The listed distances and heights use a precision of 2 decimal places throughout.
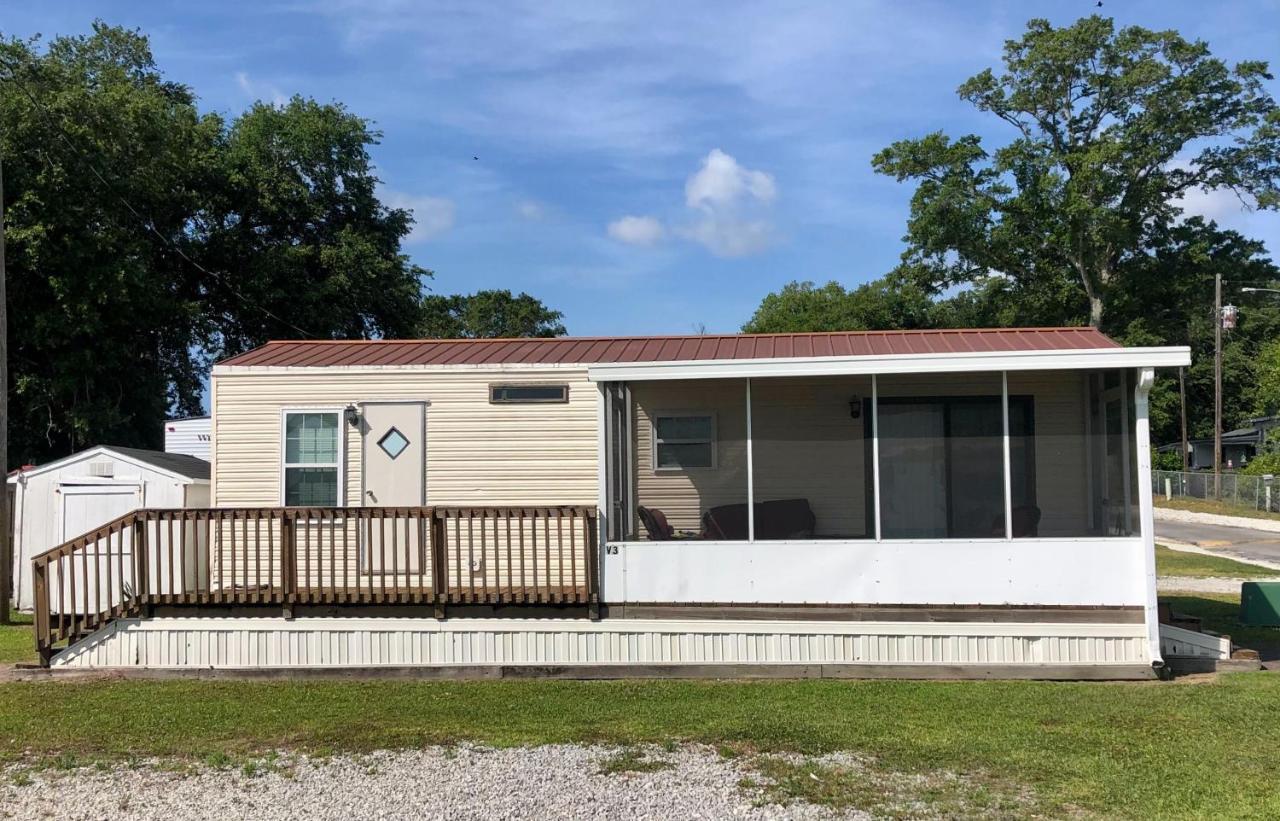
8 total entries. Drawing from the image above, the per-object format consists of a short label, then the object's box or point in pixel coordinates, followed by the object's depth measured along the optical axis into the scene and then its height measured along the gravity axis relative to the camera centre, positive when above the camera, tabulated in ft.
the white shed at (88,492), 37.86 -1.60
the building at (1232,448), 147.13 -2.46
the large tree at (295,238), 75.15 +16.56
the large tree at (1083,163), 119.44 +33.77
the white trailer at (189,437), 53.36 +0.72
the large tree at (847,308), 144.51 +21.64
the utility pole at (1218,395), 101.96 +4.04
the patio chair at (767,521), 26.22 -2.17
